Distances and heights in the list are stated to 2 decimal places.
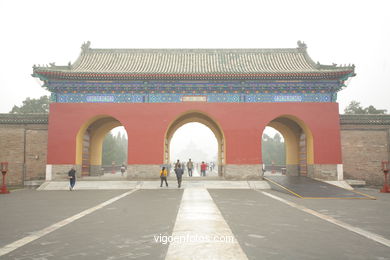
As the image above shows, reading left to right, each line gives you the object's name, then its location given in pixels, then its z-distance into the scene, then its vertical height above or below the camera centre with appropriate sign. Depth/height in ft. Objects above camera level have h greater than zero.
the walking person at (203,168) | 69.36 -3.82
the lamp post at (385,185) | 42.14 -4.78
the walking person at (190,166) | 63.82 -3.09
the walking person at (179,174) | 44.73 -3.36
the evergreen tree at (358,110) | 114.32 +18.32
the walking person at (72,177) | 44.10 -3.86
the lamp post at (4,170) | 40.73 -2.63
